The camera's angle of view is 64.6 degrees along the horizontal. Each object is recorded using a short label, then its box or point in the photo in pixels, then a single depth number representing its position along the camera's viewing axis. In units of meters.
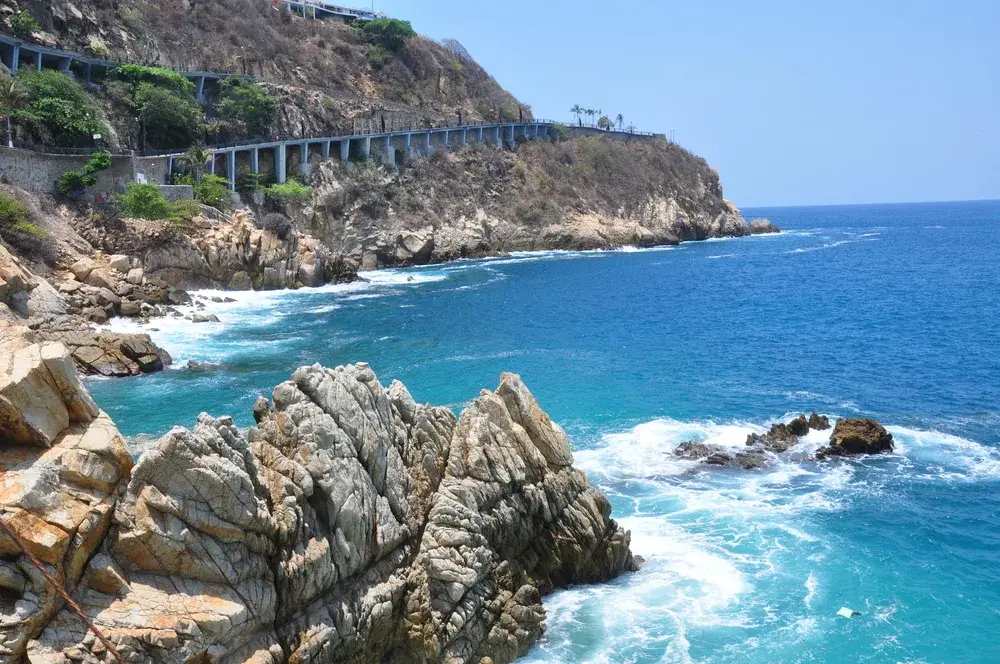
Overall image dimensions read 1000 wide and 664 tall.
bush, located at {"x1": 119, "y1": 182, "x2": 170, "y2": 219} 56.16
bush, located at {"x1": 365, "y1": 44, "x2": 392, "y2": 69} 112.00
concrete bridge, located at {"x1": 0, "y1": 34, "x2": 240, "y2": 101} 64.50
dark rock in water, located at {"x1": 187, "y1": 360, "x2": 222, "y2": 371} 39.28
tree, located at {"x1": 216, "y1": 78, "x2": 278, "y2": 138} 81.25
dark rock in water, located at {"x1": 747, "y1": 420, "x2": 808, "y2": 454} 30.09
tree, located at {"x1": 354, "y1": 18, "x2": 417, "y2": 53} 114.00
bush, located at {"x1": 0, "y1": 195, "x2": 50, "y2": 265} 45.44
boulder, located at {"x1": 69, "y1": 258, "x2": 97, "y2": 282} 46.91
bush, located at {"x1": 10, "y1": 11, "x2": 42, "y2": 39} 65.88
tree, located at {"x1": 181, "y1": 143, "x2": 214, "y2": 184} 66.72
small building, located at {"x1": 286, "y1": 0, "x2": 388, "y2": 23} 116.19
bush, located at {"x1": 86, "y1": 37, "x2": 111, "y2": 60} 75.06
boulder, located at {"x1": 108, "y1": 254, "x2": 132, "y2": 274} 49.66
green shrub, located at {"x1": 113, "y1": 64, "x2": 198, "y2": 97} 72.75
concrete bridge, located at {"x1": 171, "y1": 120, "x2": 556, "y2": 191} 74.06
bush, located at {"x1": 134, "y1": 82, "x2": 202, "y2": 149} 69.50
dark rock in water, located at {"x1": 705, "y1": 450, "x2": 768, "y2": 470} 28.62
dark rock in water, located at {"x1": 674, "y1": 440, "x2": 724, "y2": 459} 29.38
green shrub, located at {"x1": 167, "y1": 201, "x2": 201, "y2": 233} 56.97
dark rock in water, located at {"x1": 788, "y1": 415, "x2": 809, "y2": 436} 31.19
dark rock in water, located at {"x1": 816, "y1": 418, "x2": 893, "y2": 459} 29.53
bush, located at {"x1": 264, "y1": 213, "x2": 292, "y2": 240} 67.25
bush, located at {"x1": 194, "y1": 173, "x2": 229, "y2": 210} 64.50
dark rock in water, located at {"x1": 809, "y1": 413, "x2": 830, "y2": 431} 31.89
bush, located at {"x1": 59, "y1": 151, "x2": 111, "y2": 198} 54.38
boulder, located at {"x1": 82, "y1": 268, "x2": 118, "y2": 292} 47.12
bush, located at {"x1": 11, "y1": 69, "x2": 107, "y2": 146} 55.95
